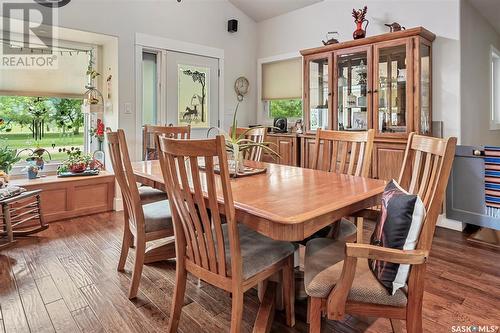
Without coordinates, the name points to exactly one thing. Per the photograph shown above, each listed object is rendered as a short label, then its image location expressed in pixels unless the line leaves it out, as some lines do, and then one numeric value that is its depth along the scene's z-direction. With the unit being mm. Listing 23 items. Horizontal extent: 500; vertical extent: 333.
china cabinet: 3189
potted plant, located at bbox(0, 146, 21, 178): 3326
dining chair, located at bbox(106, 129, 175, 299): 1934
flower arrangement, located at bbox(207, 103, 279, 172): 2090
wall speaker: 4773
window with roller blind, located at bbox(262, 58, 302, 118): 4750
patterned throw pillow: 1145
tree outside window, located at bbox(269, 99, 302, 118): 4910
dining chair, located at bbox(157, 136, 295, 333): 1248
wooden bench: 3451
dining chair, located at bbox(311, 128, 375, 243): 1962
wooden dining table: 1213
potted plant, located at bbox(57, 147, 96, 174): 3793
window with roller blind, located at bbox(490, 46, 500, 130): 4492
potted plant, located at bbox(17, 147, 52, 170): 3695
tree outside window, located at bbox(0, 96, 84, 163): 3682
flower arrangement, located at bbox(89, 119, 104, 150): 4031
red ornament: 3590
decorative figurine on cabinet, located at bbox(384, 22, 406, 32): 3361
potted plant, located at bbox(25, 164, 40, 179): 3533
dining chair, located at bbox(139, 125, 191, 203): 2588
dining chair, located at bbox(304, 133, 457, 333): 1120
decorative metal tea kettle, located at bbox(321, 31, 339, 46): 3912
